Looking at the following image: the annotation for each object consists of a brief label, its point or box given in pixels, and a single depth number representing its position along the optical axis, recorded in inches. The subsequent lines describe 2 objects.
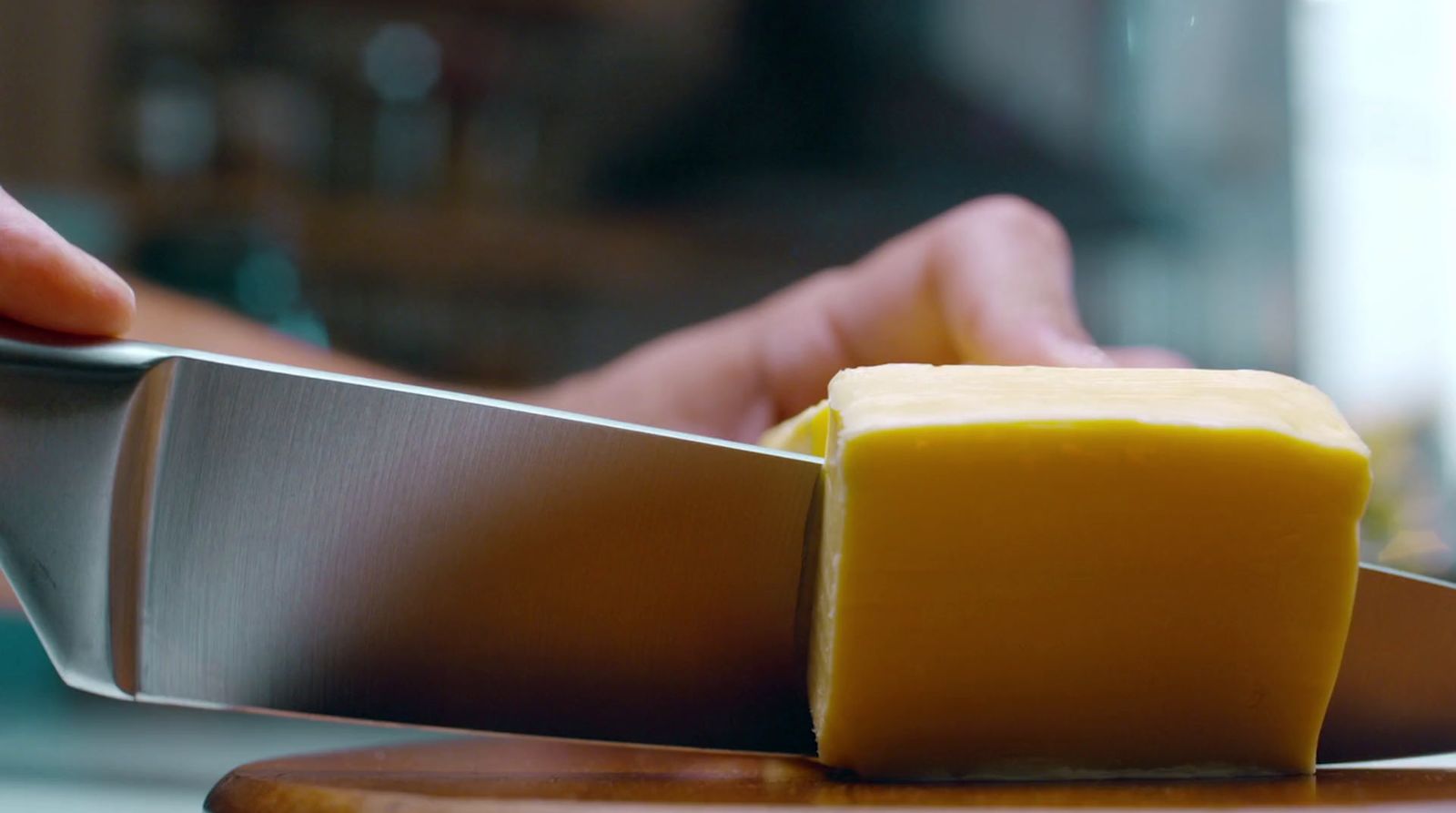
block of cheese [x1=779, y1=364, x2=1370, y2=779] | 13.1
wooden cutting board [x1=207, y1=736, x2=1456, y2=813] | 12.8
